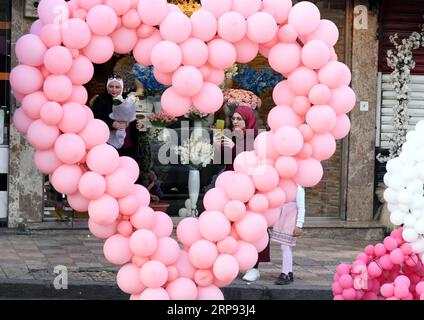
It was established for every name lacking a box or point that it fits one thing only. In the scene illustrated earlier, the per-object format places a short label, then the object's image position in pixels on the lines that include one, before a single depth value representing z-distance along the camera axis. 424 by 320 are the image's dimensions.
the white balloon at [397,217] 5.30
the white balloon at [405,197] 5.20
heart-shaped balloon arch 4.60
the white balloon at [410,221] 5.21
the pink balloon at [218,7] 4.74
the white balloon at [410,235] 5.20
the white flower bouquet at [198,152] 11.03
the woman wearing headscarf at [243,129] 7.75
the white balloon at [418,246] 5.22
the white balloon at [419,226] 5.16
